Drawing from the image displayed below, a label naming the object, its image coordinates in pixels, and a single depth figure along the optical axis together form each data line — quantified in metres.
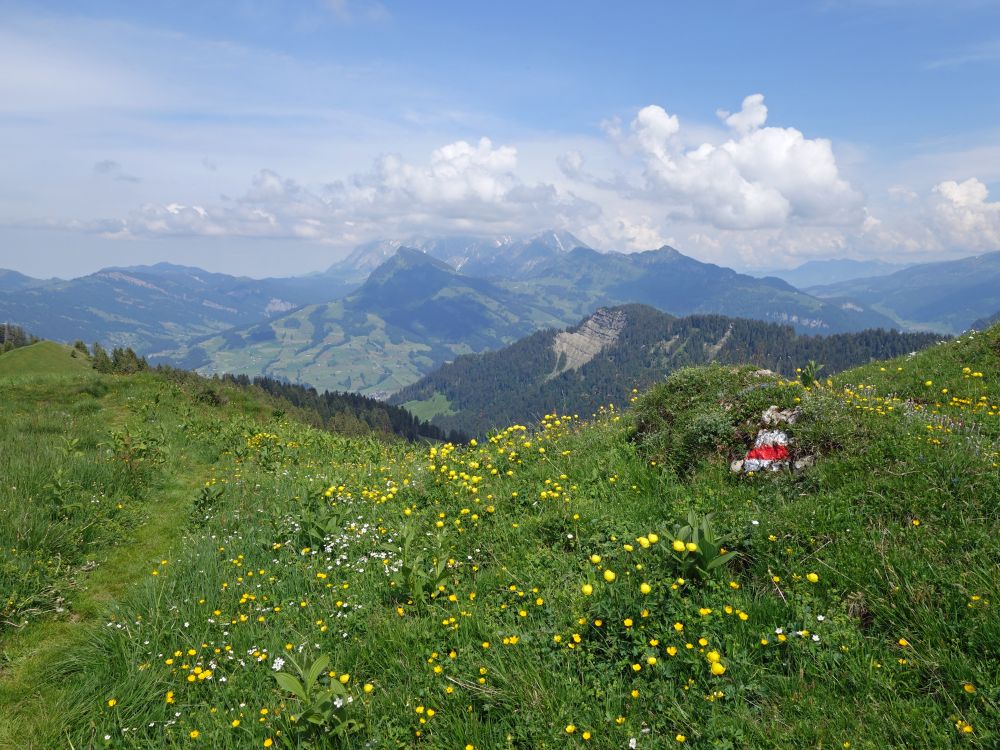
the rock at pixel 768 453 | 6.98
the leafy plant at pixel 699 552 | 4.95
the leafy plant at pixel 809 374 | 9.98
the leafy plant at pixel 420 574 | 5.96
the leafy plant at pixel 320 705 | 4.32
